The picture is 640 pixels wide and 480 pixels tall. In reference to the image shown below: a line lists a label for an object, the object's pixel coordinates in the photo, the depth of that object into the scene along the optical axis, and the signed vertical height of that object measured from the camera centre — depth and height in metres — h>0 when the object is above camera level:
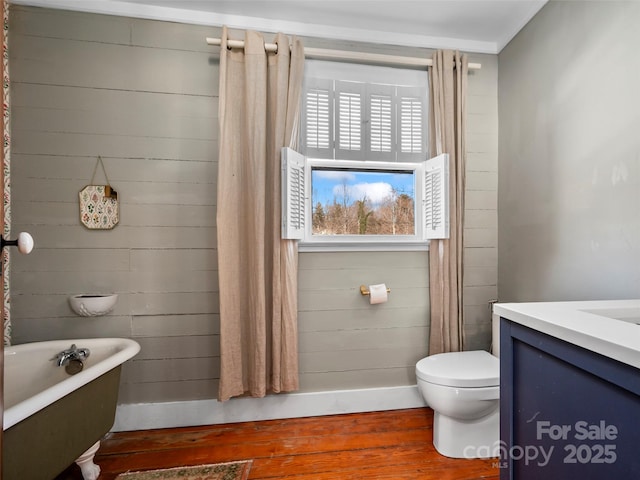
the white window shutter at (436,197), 1.95 +0.27
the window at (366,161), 2.01 +0.52
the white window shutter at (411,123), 2.09 +0.78
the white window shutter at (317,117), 1.99 +0.79
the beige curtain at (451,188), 2.00 +0.33
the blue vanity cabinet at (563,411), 0.69 -0.46
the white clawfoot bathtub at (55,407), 1.01 -0.66
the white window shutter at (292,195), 1.83 +0.27
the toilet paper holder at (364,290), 2.02 -0.33
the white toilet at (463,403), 1.51 -0.81
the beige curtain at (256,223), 1.82 +0.10
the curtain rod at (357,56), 1.84 +1.14
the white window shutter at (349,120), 2.03 +0.79
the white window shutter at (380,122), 2.06 +0.78
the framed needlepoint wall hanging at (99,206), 1.82 +0.21
